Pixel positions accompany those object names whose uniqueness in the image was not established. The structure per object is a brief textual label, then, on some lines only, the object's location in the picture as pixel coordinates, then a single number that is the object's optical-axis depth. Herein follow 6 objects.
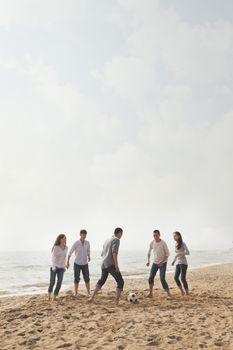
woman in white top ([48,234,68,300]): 10.47
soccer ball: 9.67
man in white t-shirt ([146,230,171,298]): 11.13
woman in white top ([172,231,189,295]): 11.31
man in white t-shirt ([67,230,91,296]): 11.29
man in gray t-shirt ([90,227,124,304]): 9.21
